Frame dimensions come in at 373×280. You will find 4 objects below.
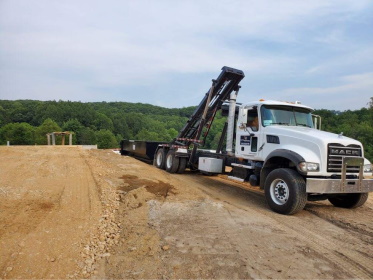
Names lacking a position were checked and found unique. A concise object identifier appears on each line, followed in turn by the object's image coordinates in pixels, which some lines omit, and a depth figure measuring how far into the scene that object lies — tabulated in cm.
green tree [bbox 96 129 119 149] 8006
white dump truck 650
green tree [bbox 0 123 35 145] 7394
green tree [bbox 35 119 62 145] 7325
